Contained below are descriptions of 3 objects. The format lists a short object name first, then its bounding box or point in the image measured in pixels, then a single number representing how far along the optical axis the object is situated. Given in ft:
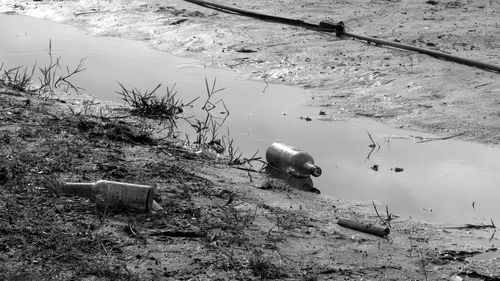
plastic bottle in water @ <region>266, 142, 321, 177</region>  19.73
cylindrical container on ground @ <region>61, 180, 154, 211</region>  16.12
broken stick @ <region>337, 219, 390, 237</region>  16.43
